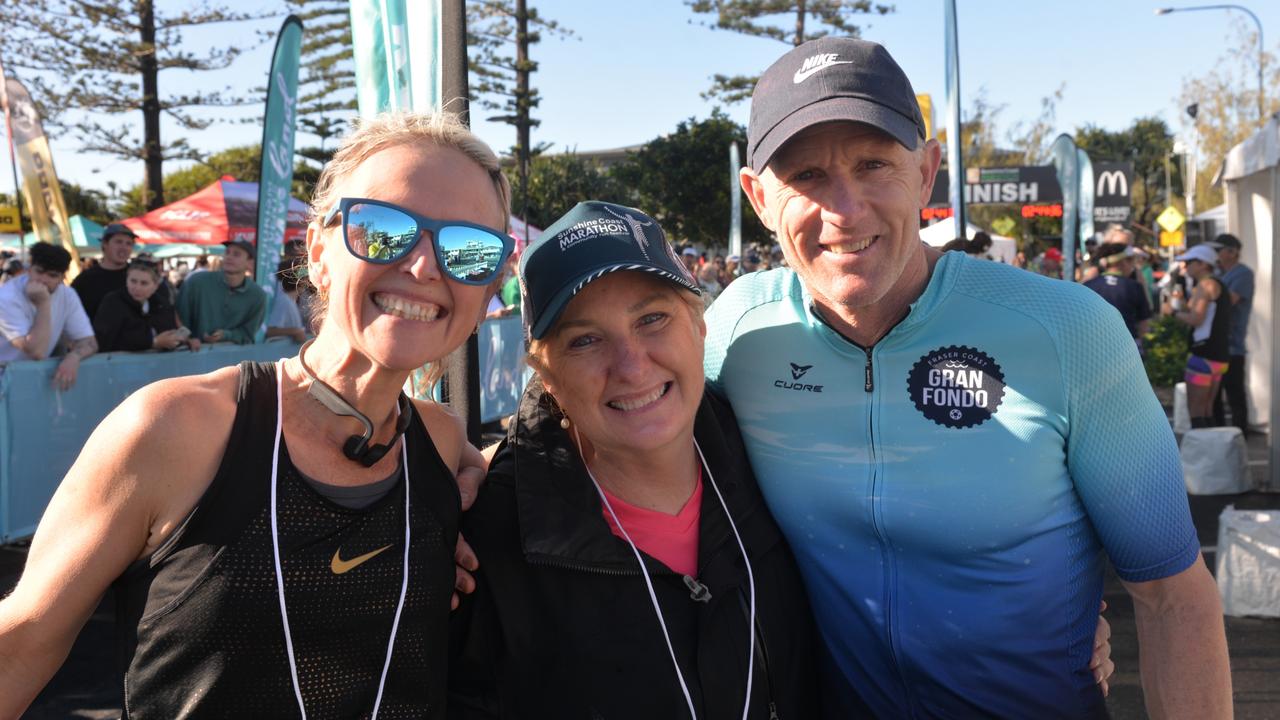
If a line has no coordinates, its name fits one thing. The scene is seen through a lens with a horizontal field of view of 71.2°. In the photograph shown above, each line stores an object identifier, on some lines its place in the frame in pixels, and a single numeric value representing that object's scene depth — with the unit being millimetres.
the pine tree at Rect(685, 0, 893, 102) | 29609
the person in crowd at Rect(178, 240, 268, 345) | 8641
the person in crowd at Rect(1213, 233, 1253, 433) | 9719
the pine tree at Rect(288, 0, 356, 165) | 27000
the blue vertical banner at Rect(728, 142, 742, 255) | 22500
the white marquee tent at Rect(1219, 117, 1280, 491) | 7922
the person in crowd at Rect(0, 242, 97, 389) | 6508
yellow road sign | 26422
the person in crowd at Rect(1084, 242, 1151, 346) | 9719
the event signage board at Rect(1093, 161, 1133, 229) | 29969
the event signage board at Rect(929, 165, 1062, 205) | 26484
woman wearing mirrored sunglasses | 1455
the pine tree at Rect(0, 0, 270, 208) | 17891
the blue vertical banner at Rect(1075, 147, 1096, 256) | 17562
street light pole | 29203
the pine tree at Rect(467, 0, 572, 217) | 22625
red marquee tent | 15242
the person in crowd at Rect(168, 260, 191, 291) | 22219
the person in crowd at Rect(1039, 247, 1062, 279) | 18484
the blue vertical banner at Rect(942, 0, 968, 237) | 8172
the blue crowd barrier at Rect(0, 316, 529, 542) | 6039
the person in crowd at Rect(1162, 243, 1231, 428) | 9281
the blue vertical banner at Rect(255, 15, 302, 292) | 8008
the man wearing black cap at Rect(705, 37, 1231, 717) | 1774
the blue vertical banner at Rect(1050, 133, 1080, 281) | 16484
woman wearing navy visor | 1809
